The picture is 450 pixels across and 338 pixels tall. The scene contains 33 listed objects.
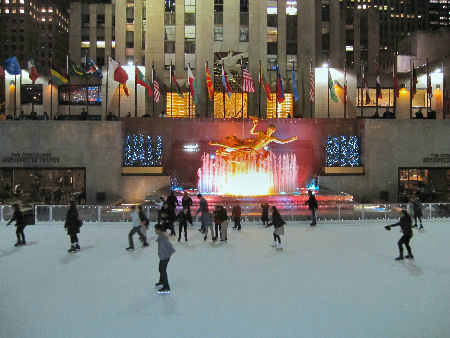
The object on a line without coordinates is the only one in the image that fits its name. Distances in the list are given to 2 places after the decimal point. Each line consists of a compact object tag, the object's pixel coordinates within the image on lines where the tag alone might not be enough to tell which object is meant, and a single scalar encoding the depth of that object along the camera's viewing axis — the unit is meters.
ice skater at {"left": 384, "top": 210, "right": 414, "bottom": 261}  12.16
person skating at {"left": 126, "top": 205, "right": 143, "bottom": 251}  13.66
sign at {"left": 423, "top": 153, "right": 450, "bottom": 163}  30.80
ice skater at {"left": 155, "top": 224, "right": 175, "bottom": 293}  9.36
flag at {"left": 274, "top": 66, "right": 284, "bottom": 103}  31.91
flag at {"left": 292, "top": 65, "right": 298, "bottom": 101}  31.95
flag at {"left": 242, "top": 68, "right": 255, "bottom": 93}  30.25
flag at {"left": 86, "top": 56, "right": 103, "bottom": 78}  30.56
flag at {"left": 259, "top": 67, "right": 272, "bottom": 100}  32.44
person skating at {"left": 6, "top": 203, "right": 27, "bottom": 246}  14.37
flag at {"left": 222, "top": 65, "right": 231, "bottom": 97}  31.88
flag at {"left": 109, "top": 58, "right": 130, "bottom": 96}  29.86
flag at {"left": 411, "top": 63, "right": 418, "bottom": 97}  31.00
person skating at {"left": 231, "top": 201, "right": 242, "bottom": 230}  17.75
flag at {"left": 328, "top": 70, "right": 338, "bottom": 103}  30.95
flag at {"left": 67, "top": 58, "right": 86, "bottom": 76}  30.47
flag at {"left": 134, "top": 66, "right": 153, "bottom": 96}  30.39
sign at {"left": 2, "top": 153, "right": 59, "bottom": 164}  29.31
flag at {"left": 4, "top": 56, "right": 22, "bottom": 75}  29.31
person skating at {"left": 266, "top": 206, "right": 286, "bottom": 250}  13.56
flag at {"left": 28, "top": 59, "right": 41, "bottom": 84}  30.19
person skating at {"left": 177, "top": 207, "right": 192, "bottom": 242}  14.98
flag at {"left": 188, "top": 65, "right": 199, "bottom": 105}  31.95
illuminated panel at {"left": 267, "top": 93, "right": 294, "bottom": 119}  43.28
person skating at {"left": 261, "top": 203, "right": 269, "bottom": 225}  18.34
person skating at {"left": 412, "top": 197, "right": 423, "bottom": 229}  18.17
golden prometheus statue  26.91
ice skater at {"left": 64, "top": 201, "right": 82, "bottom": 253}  13.38
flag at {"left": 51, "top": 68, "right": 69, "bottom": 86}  29.63
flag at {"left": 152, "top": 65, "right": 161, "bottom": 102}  30.76
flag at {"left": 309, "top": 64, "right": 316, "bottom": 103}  31.20
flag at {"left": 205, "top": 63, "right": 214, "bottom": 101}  32.19
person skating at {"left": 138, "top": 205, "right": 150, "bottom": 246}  13.91
